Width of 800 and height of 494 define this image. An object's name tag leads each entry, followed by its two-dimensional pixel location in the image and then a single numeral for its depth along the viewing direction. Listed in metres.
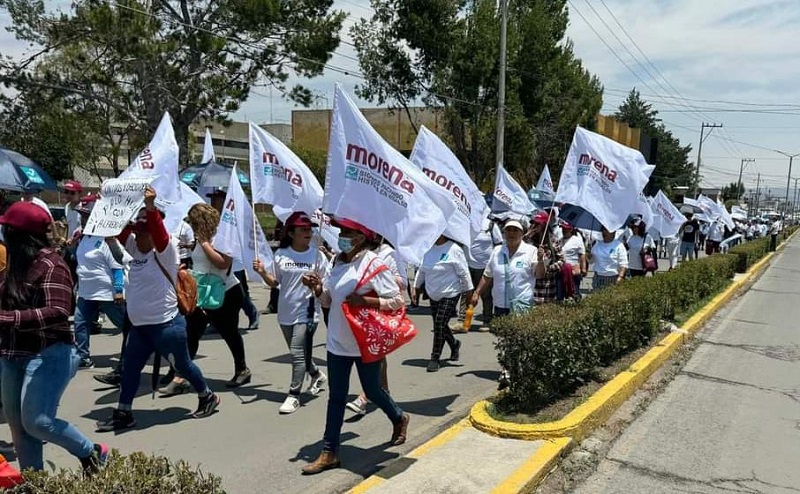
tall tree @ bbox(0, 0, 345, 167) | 18.02
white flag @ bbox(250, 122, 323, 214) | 6.84
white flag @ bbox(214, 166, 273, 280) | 6.21
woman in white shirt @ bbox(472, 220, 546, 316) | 6.69
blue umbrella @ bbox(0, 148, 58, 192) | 7.04
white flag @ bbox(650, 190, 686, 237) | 14.59
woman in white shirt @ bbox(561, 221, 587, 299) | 8.95
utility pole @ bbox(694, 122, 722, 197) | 51.84
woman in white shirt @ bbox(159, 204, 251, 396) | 6.08
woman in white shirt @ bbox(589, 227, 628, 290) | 9.48
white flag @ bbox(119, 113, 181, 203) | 5.46
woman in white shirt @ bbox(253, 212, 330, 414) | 5.85
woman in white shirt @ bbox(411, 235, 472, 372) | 7.07
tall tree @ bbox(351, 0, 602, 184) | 26.20
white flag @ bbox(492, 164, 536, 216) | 11.70
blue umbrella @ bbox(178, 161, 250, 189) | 10.35
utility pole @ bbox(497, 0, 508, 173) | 22.12
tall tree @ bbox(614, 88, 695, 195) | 72.08
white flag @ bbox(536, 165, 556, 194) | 16.64
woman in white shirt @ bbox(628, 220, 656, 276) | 11.29
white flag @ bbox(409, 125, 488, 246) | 6.98
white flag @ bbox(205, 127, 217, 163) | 10.43
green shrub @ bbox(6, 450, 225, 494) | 2.41
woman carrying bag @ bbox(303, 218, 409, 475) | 4.33
